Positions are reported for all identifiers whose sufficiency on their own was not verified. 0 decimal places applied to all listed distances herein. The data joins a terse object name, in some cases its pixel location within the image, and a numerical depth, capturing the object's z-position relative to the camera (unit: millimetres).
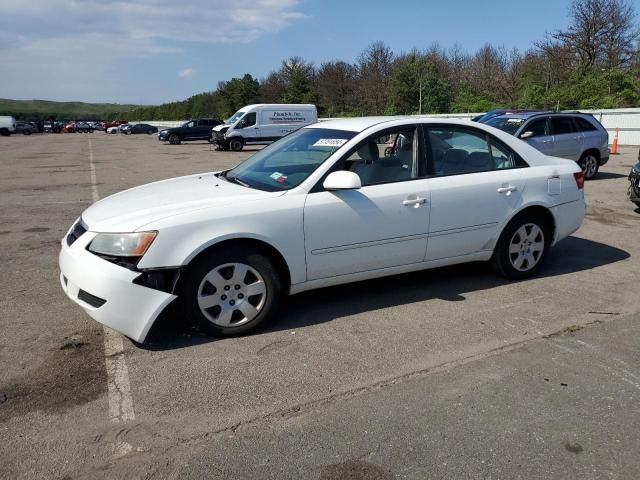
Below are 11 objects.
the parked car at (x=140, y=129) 69625
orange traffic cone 22609
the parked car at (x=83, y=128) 82312
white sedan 3834
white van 30203
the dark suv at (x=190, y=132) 41344
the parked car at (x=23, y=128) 67581
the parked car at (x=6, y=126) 62319
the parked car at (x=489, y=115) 13656
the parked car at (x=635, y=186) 8617
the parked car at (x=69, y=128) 80000
